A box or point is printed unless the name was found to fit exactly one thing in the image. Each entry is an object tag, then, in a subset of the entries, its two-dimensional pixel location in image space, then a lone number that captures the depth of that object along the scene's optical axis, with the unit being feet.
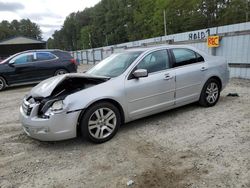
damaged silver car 11.62
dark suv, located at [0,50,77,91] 31.48
